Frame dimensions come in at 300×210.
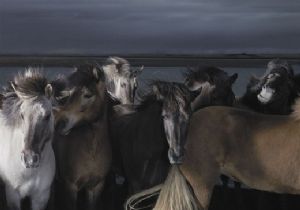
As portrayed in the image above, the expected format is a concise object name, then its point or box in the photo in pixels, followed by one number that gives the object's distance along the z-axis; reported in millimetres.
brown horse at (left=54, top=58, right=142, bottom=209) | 4906
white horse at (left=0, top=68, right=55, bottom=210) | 4395
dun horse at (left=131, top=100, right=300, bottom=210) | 4648
